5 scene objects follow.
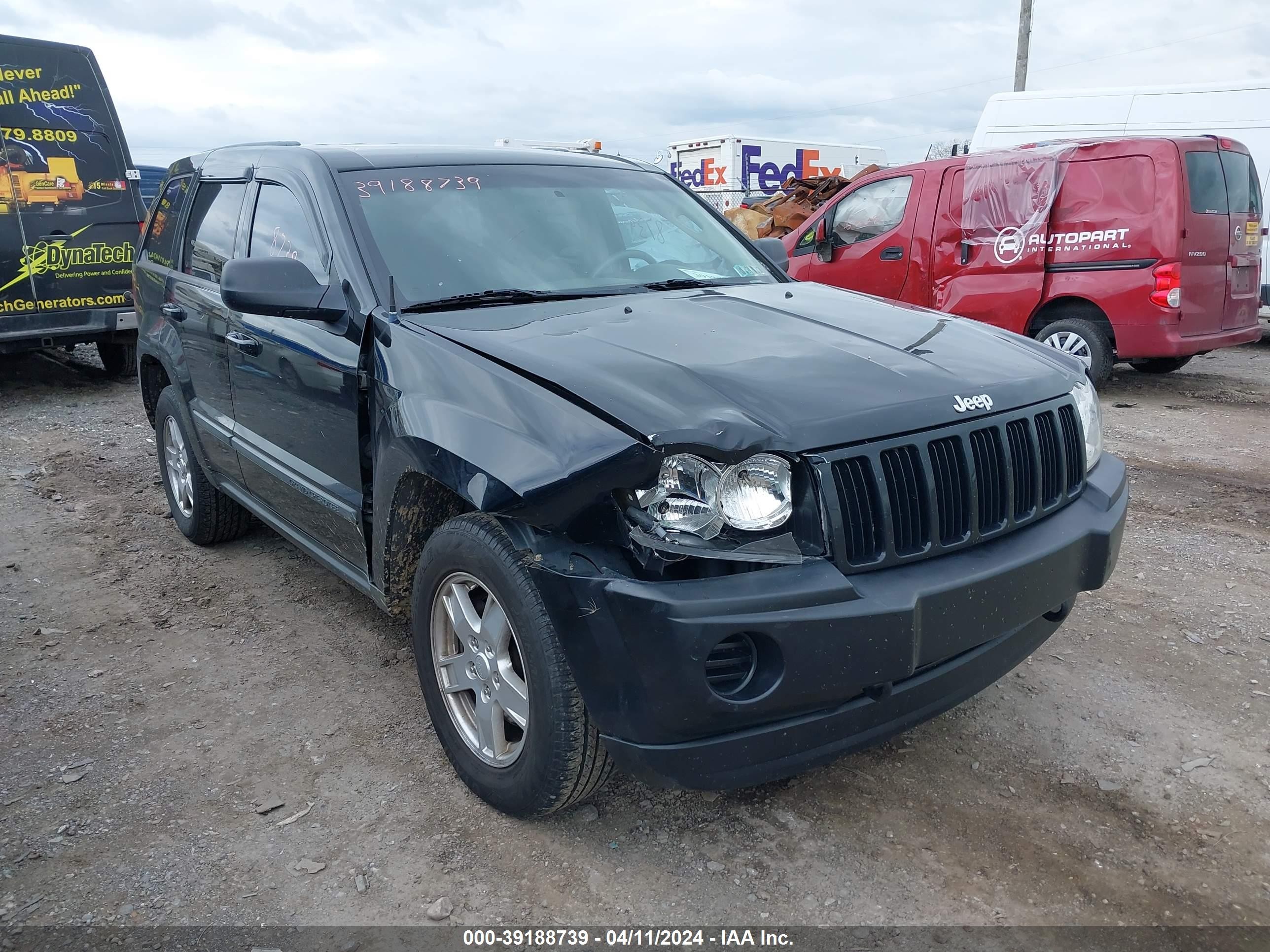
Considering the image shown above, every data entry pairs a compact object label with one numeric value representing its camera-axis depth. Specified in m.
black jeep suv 2.08
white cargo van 9.73
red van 7.53
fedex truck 19.86
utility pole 19.42
